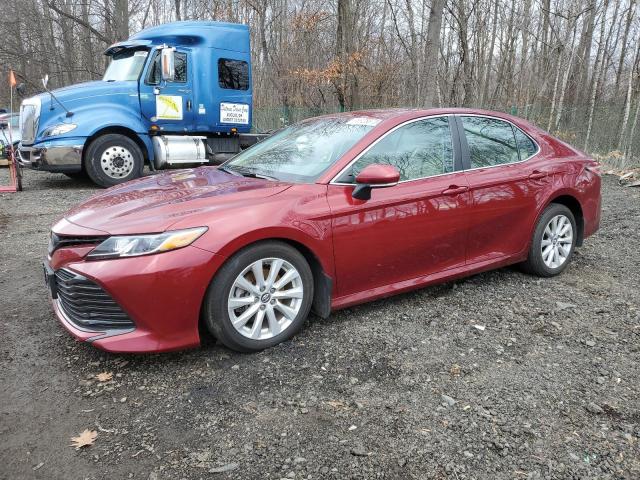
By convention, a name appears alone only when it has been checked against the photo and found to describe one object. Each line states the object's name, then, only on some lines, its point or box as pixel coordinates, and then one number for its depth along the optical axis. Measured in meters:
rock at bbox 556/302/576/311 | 3.83
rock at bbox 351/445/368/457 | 2.22
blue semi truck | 8.84
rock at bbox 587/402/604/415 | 2.54
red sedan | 2.74
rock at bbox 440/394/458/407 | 2.60
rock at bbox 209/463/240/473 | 2.13
